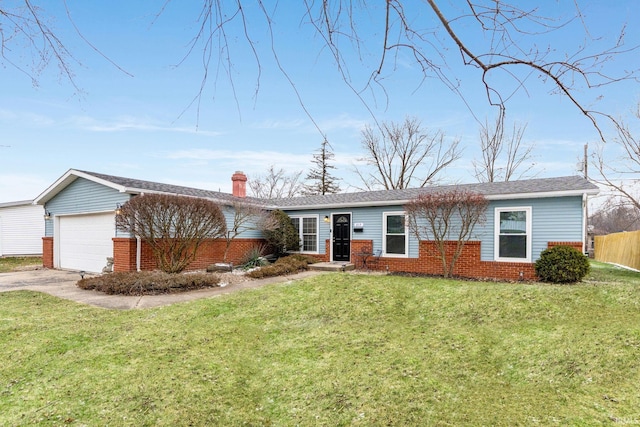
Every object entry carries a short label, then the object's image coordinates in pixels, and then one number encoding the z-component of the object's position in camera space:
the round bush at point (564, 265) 9.30
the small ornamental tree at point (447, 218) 10.59
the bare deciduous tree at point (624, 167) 16.97
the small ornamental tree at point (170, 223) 10.01
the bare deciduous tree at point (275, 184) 35.19
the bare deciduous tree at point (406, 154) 26.00
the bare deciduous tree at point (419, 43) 1.88
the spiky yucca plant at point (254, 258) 13.47
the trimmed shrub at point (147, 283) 8.30
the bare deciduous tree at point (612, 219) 19.47
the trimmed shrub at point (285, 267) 11.05
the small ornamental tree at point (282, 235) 14.78
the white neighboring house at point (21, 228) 20.41
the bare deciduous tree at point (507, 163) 24.27
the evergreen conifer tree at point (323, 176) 32.41
